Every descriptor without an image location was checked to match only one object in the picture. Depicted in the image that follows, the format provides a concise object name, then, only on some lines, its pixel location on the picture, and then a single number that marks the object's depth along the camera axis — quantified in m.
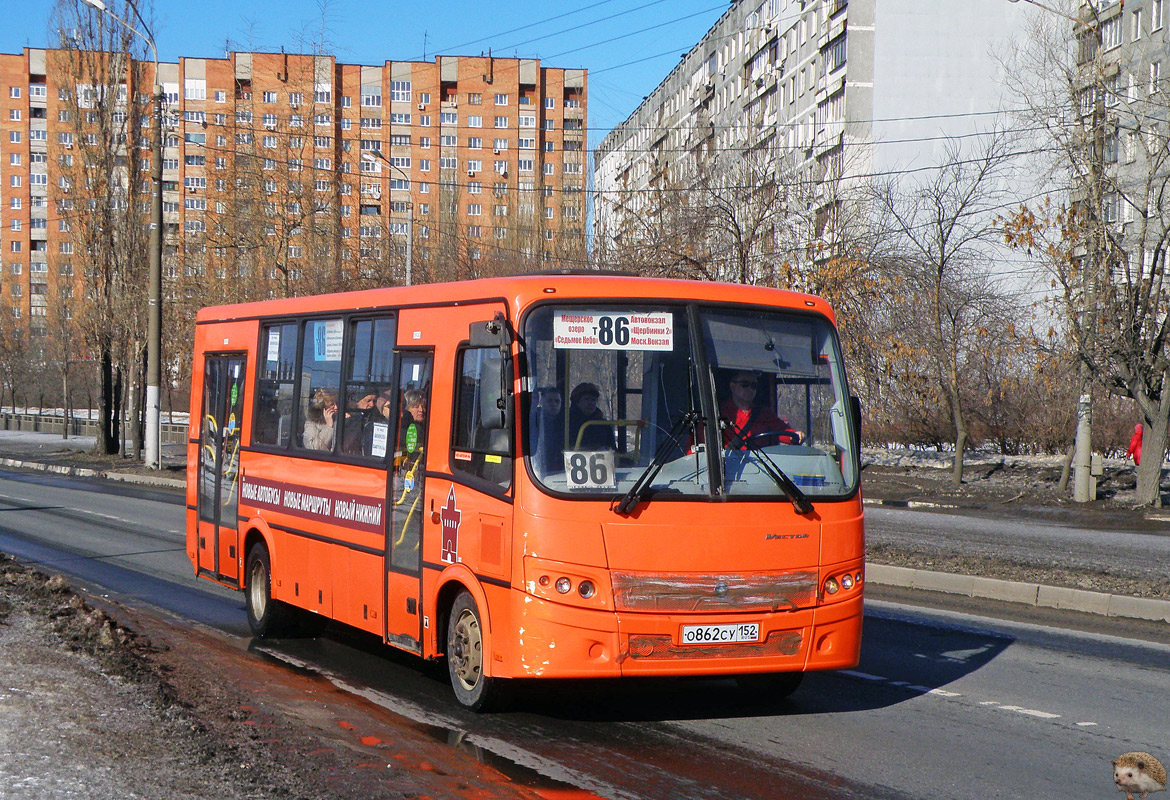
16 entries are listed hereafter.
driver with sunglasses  7.20
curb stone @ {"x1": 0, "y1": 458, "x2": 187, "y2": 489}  30.66
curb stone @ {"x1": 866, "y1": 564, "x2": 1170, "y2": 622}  12.18
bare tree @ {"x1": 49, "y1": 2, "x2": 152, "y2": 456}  39.41
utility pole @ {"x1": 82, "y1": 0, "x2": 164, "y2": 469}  31.17
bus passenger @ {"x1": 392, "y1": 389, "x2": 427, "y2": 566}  8.02
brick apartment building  39.75
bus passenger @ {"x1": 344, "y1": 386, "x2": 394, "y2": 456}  8.59
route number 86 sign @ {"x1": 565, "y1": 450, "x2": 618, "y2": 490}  6.90
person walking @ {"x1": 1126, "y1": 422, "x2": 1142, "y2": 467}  27.88
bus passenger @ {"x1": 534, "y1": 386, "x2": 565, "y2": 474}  6.92
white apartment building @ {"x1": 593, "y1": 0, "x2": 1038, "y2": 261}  56.53
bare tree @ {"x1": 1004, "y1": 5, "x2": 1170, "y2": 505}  25.05
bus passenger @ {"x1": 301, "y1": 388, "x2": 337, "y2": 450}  9.37
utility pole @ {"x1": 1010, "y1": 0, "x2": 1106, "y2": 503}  25.03
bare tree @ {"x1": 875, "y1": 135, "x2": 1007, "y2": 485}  30.45
